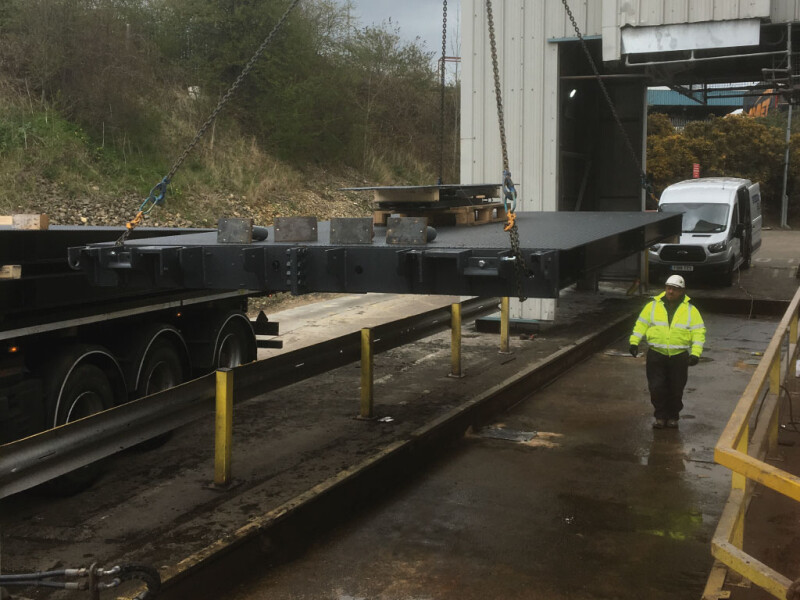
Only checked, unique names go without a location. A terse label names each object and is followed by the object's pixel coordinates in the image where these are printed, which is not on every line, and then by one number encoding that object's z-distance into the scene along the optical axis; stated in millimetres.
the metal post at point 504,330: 11828
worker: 8773
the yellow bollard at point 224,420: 6223
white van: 20141
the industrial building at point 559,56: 12625
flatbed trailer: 6043
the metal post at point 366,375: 8367
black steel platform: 5488
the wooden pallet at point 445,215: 8102
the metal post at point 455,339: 10461
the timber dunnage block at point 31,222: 7035
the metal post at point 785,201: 41881
